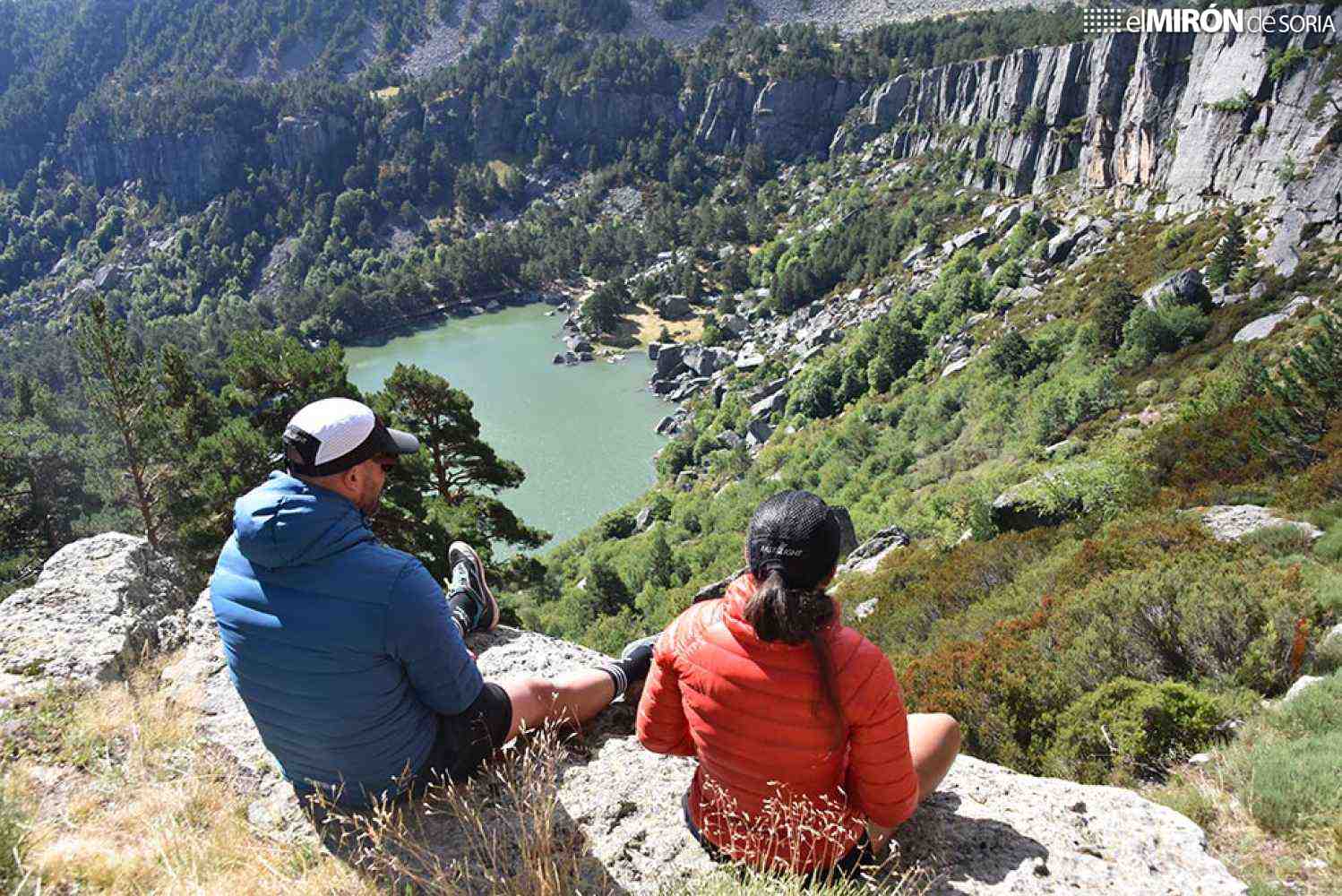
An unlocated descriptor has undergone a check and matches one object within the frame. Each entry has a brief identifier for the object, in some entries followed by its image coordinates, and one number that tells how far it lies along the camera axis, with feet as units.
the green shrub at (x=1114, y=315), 81.87
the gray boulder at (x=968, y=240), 163.94
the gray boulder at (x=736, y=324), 198.49
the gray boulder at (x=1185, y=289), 79.56
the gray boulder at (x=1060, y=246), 131.13
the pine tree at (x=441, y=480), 41.45
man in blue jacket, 8.53
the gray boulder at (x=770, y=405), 139.13
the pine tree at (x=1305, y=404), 32.17
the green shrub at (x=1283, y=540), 21.34
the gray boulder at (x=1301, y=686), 12.96
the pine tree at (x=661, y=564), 79.00
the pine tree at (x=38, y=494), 64.28
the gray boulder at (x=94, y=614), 14.16
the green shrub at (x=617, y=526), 107.86
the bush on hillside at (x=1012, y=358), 92.84
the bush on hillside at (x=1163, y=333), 72.90
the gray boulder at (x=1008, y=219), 162.81
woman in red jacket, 7.49
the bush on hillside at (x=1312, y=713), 11.79
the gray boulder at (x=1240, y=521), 23.16
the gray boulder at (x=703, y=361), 175.11
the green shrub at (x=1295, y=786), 9.43
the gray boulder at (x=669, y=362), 180.55
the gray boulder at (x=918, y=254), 178.40
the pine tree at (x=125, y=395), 47.09
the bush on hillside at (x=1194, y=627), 14.51
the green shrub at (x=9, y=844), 7.95
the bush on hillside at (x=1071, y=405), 64.59
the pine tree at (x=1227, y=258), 83.41
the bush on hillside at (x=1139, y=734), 12.69
